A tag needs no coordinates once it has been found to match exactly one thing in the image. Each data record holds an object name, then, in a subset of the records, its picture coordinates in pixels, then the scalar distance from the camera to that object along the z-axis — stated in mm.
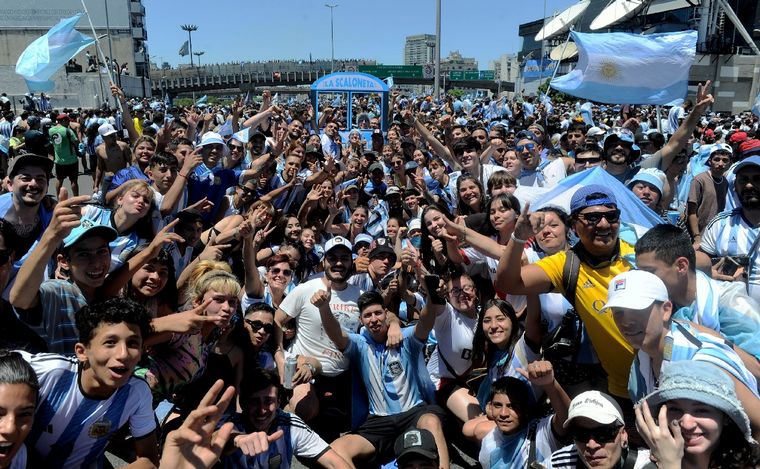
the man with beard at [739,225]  4219
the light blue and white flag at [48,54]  8719
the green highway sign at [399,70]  71250
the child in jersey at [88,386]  2520
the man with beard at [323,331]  4504
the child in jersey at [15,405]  2168
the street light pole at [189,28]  81806
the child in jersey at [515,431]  3246
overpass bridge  72375
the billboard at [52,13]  64500
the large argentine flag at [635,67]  7129
